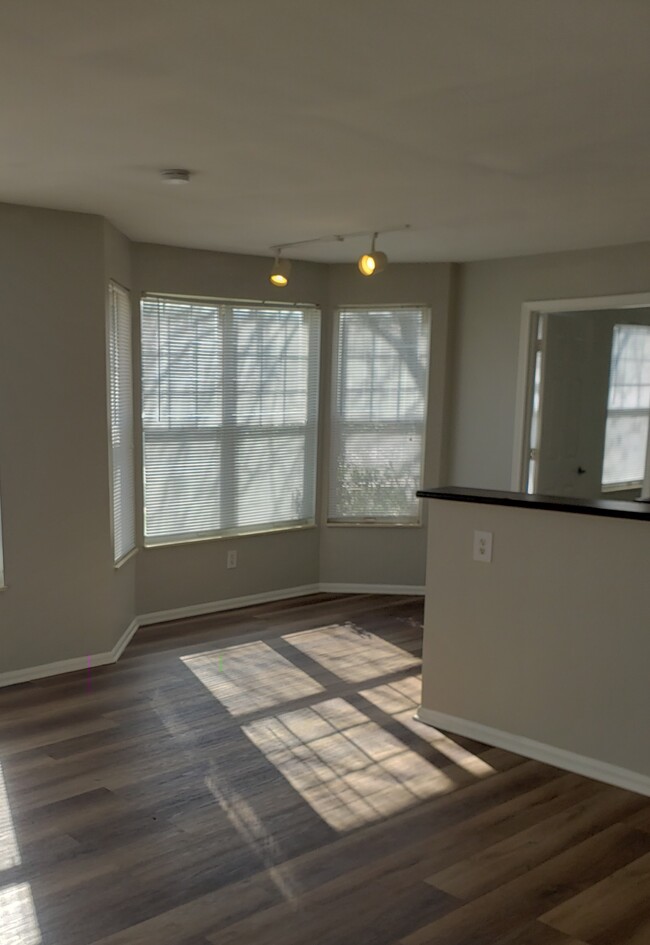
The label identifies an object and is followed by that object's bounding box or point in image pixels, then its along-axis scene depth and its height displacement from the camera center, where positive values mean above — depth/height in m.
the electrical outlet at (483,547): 3.27 -0.71
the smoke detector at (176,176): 3.02 +0.74
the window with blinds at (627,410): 5.71 -0.23
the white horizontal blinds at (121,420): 4.23 -0.29
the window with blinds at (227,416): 4.84 -0.30
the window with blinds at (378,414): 5.45 -0.28
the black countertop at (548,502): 2.90 -0.49
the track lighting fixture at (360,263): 3.93 +0.57
